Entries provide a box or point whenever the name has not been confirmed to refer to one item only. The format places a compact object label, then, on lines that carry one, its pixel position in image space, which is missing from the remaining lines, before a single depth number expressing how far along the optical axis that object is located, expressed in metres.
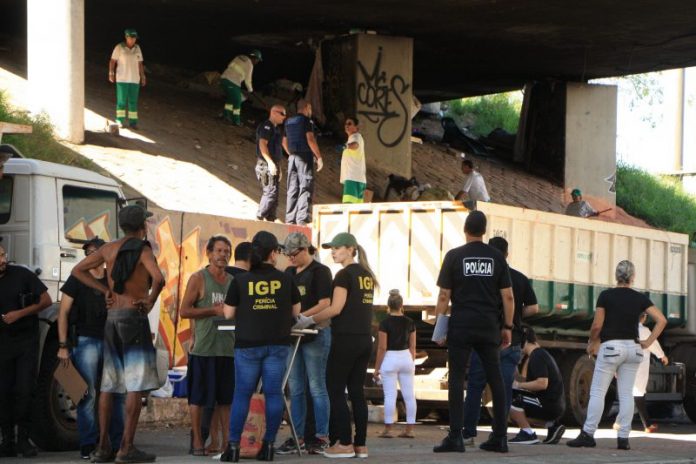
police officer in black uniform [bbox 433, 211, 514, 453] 11.33
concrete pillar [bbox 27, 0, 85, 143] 22.03
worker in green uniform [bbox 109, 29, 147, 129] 23.97
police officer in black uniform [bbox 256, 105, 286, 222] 20.62
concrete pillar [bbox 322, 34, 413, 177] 29.77
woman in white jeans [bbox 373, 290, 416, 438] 14.12
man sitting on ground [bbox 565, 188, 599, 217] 26.55
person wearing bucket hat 11.10
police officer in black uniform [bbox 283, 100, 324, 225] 20.77
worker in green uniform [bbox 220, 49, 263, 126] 28.17
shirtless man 9.98
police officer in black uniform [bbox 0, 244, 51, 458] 10.83
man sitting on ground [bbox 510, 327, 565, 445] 13.43
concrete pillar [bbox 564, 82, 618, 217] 35.75
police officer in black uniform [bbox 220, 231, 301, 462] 10.20
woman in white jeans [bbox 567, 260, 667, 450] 12.70
